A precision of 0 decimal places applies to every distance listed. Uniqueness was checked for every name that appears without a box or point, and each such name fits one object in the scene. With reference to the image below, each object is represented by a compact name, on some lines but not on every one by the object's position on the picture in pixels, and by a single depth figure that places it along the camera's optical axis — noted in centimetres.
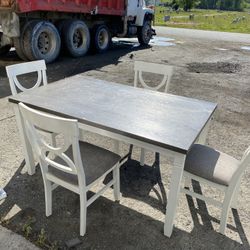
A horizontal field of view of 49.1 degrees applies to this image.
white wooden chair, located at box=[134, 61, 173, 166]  322
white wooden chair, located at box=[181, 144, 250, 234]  209
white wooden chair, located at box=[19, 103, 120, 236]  172
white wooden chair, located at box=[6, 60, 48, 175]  276
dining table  192
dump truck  675
